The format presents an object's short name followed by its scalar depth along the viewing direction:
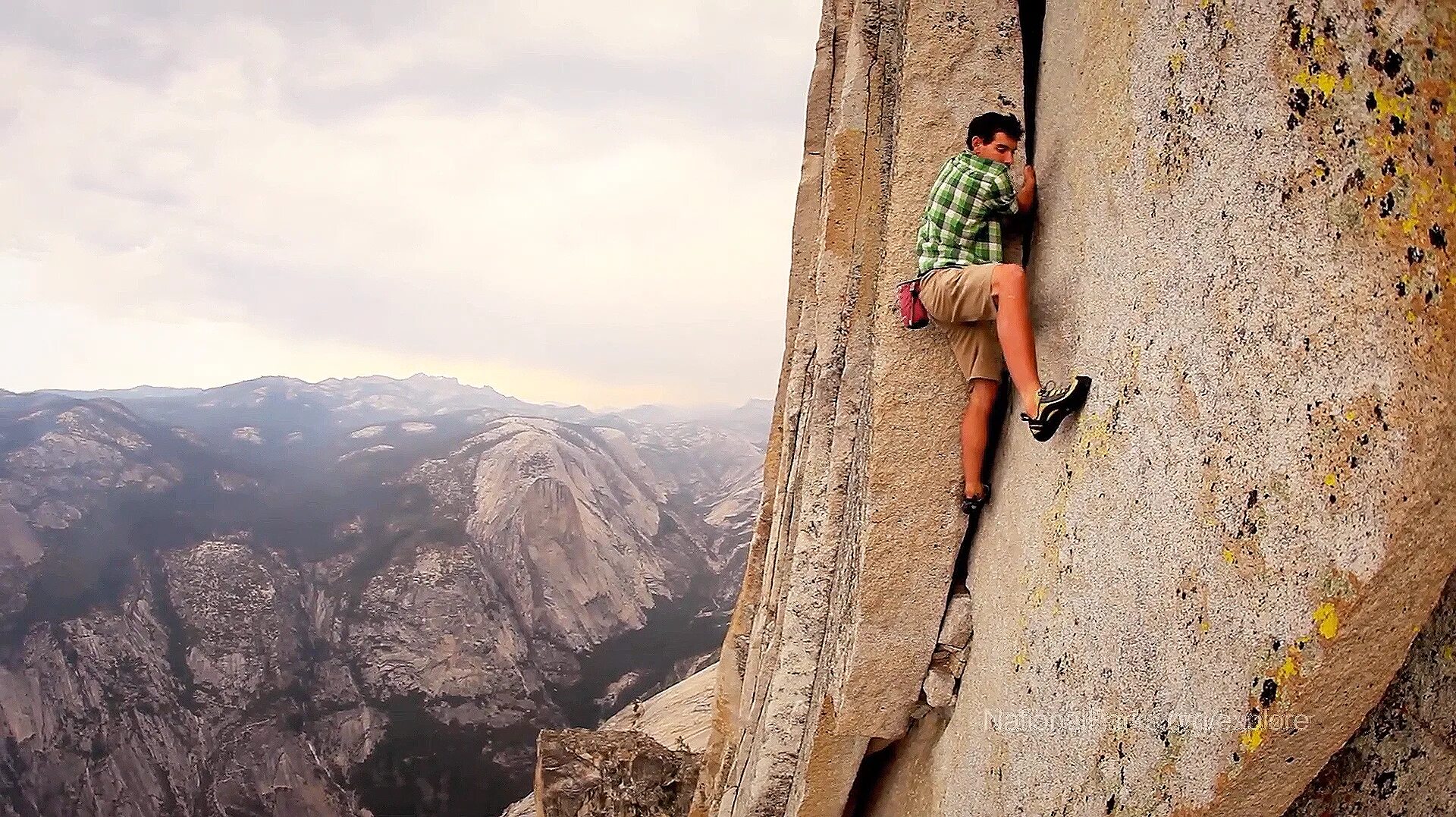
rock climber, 3.73
